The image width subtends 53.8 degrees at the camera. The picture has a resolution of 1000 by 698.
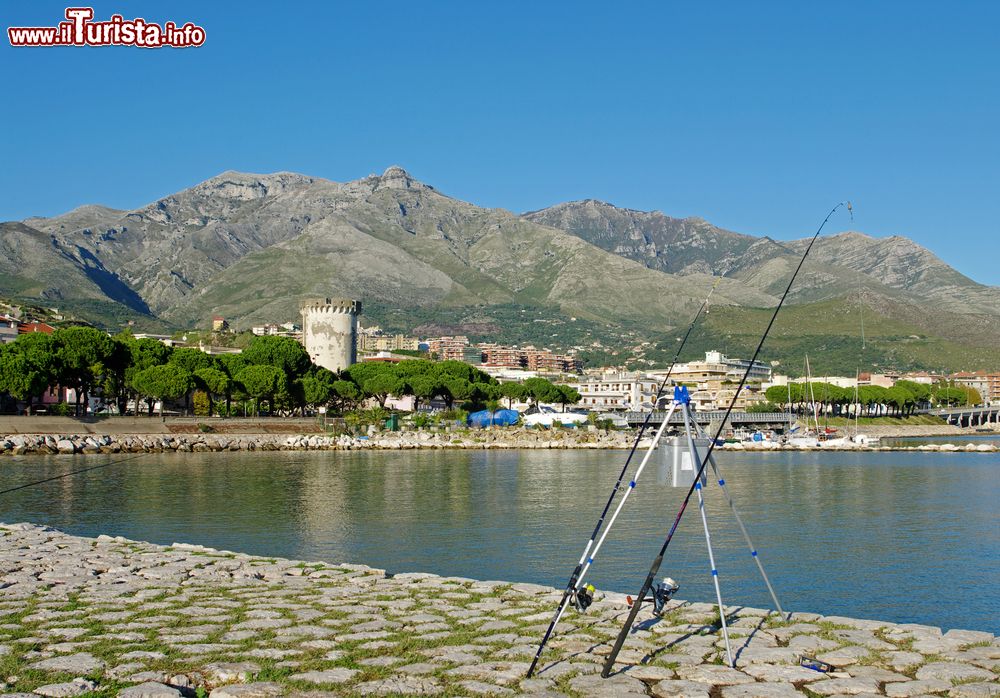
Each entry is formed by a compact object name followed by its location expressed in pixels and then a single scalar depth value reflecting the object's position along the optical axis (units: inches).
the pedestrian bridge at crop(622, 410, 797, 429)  3983.8
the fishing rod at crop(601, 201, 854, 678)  325.7
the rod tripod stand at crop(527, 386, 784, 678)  328.8
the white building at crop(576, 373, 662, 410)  5556.1
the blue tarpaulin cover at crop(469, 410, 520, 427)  3476.9
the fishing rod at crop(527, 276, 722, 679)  325.4
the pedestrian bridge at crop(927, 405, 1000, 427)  5251.0
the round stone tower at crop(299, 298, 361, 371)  3627.0
